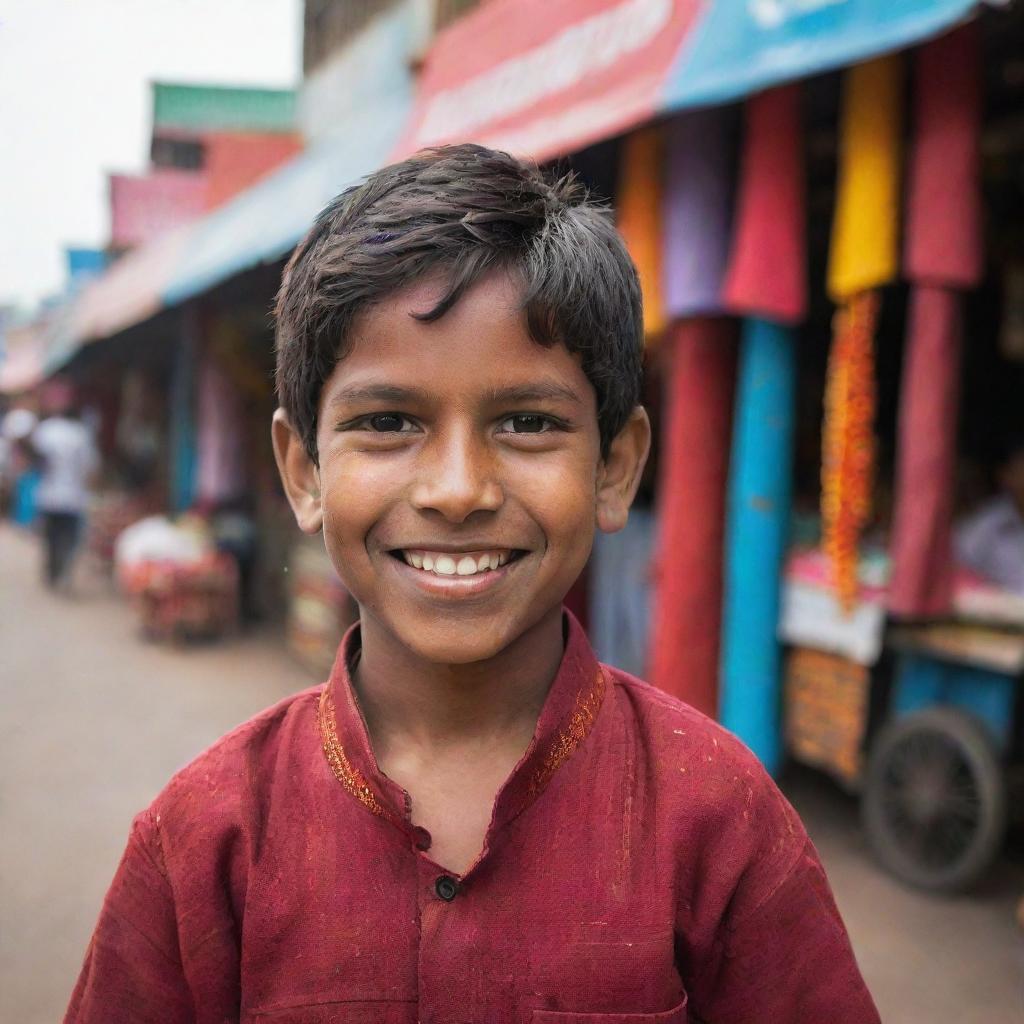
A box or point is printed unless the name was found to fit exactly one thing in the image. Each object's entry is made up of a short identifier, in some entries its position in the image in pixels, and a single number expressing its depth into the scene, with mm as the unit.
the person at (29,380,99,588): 9375
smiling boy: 1080
